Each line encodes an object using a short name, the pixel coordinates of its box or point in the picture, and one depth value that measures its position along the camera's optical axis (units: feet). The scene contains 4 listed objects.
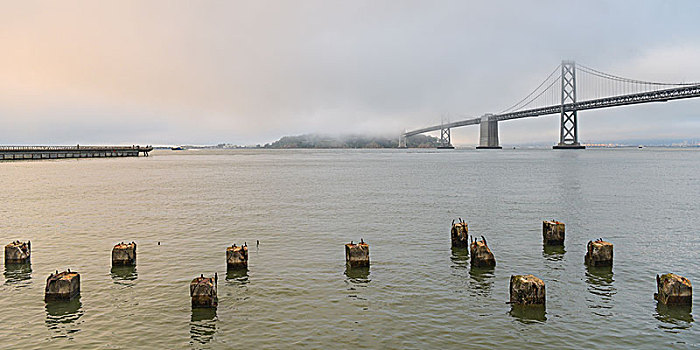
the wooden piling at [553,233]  54.03
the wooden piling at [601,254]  45.32
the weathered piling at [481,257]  45.52
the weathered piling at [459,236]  53.31
